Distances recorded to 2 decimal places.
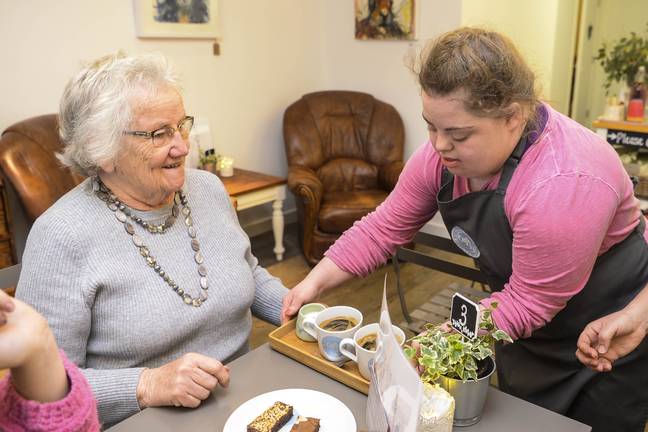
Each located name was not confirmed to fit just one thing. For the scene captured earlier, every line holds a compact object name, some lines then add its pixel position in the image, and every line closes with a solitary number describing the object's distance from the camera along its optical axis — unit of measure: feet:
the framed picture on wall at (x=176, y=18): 11.39
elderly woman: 3.85
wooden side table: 11.21
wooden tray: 3.62
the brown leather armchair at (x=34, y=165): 8.64
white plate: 3.29
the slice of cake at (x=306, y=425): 3.19
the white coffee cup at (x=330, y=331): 3.81
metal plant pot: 3.13
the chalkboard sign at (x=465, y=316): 3.14
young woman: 3.44
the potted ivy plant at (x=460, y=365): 3.13
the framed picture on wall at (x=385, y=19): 13.26
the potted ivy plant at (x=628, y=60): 12.39
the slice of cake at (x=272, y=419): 3.18
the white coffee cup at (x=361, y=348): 3.51
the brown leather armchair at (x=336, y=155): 12.11
